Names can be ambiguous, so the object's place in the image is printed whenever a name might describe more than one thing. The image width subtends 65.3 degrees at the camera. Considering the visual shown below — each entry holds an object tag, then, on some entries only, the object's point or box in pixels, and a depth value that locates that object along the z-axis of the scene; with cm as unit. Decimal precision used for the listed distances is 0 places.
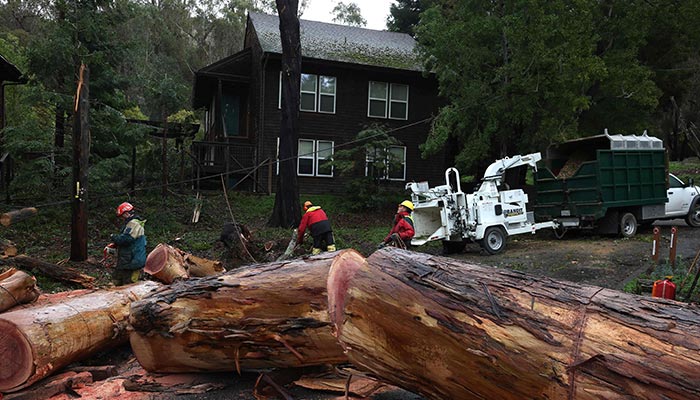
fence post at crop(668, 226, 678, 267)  866
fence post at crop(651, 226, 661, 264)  862
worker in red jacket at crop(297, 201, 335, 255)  1036
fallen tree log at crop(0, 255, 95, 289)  810
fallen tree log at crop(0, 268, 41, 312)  571
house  2230
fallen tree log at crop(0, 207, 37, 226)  765
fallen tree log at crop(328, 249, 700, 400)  253
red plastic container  513
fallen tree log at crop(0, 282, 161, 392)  452
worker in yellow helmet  1035
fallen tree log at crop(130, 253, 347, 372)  386
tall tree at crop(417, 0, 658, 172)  1525
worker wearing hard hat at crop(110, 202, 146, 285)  738
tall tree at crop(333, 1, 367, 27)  5259
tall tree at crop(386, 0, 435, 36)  3625
